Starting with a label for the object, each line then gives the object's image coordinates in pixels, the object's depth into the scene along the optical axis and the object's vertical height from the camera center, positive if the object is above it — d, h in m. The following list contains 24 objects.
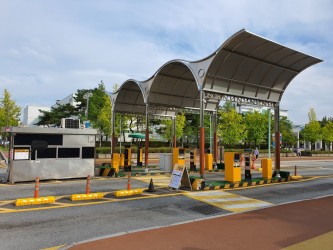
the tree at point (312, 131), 66.00 +4.18
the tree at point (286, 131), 66.38 +4.18
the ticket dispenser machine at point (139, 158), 26.27 -0.91
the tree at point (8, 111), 47.14 +5.64
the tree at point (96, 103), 48.31 +7.34
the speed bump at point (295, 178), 19.14 -1.82
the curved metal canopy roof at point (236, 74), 16.17 +4.86
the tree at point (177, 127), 50.66 +3.62
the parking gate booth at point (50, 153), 15.77 -0.35
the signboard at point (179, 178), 14.19 -1.46
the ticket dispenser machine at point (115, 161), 21.00 -0.96
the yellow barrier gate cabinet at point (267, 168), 18.22 -1.18
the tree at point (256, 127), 59.31 +4.43
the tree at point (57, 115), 55.18 +6.06
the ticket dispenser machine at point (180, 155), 20.43 -0.50
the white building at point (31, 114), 96.75 +10.60
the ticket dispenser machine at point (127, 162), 21.75 -1.05
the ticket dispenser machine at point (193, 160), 23.16 -0.91
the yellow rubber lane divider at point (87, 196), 11.55 -1.94
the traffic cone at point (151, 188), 13.62 -1.83
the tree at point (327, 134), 69.06 +3.71
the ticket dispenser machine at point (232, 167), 16.33 -0.99
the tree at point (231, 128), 55.31 +3.93
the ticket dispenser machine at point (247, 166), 18.20 -1.03
